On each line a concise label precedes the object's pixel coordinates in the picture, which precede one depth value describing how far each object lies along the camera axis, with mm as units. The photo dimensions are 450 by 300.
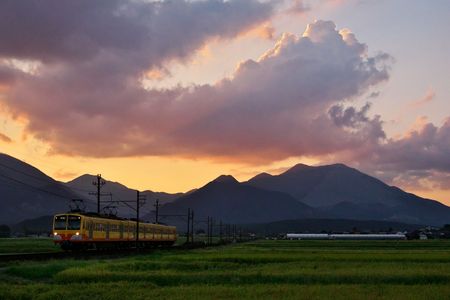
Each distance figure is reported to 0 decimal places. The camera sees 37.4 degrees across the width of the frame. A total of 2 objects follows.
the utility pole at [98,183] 90088
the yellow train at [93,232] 65312
